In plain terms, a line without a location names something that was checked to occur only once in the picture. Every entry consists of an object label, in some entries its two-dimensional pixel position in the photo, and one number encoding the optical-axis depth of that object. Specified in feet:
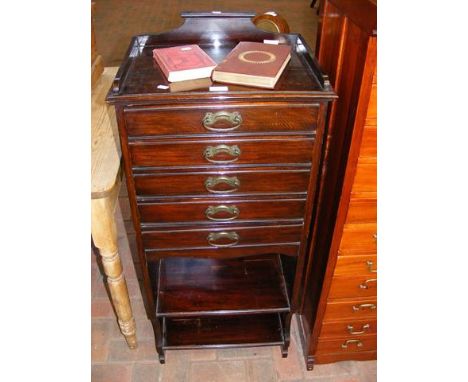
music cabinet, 3.93
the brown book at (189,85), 3.92
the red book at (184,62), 4.09
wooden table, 4.80
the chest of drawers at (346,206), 3.81
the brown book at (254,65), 3.99
